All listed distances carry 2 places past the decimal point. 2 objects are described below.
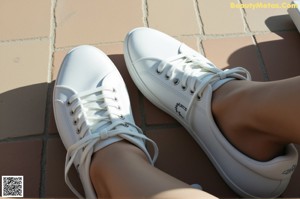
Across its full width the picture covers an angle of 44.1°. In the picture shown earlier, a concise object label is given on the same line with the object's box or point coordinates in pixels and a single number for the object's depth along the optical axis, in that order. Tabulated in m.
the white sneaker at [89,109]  0.87
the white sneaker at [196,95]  0.84
